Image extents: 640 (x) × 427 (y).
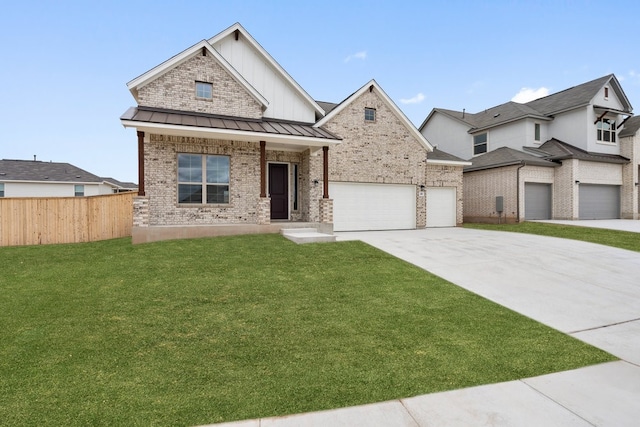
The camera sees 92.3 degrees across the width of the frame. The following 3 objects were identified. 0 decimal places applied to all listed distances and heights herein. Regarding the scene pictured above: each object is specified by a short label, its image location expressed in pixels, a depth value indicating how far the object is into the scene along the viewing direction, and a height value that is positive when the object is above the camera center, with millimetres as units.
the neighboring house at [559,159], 19641 +3353
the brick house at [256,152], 11484 +2609
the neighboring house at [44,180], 26266 +2879
